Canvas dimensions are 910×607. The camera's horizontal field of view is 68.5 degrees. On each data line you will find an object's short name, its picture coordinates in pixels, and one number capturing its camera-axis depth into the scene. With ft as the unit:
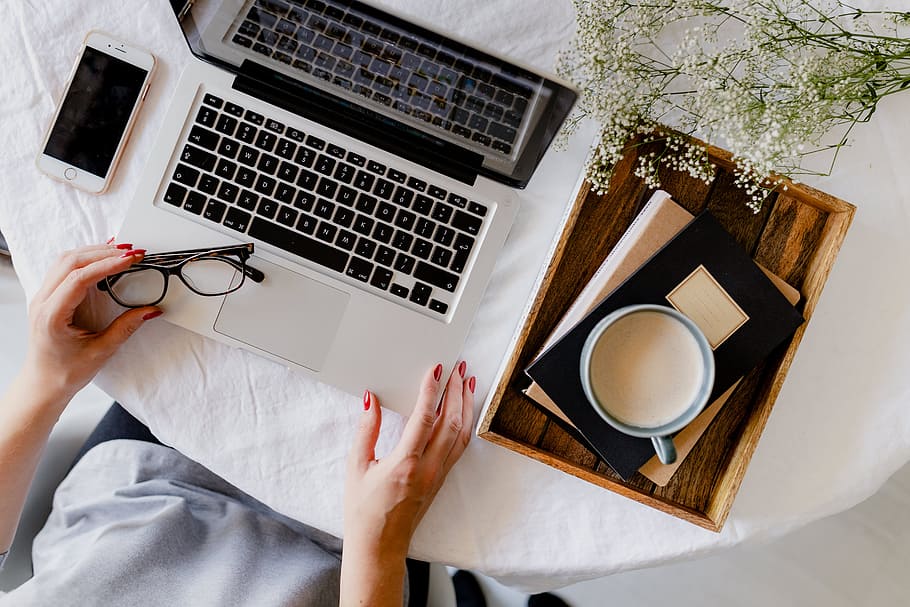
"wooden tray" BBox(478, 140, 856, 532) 2.44
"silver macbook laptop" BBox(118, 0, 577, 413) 2.56
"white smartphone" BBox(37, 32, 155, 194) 2.65
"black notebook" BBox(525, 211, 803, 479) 2.34
